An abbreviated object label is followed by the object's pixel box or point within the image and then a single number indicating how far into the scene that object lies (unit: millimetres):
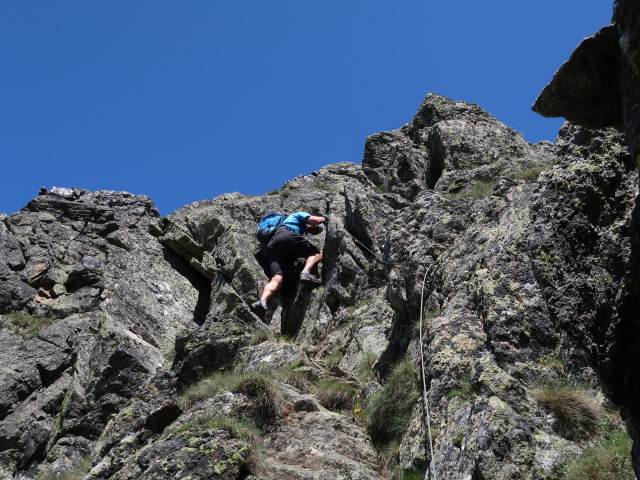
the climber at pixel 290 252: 17844
